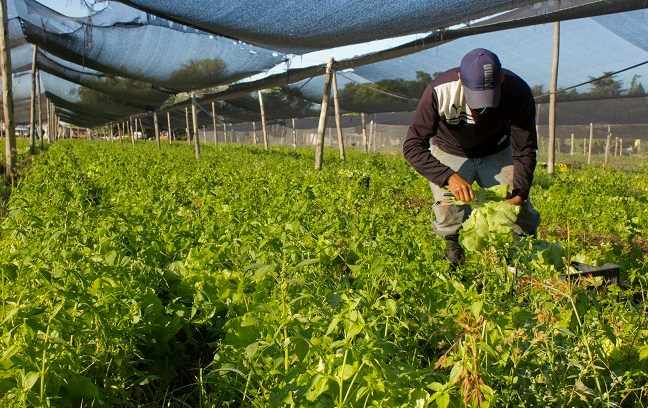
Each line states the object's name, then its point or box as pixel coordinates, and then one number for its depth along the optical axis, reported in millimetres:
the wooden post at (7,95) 8625
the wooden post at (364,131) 19609
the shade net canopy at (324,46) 6051
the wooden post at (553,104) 8992
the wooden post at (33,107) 15198
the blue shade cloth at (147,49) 10477
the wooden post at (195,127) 14177
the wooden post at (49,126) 26794
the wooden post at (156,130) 20789
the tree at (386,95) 13156
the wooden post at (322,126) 9594
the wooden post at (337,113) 13596
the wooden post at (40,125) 19544
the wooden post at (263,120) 18288
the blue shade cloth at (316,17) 5727
